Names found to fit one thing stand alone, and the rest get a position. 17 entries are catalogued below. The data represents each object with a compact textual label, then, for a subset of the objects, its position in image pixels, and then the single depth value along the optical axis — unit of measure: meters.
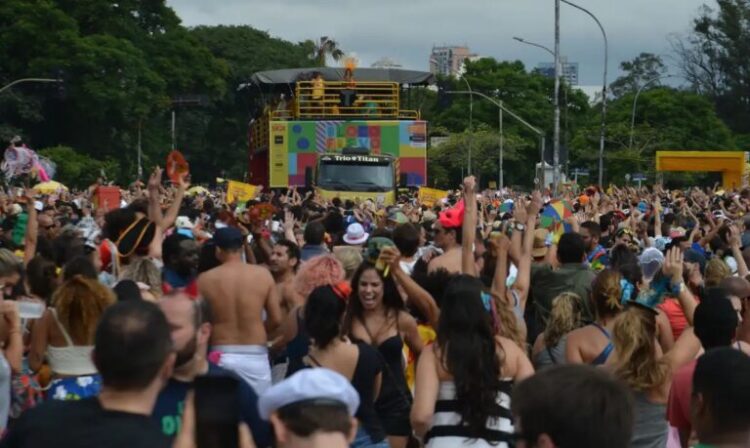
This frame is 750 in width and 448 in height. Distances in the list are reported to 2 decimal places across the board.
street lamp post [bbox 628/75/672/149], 73.30
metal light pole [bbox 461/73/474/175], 77.66
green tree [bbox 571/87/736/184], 76.06
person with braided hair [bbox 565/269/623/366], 7.61
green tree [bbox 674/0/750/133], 93.69
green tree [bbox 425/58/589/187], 96.19
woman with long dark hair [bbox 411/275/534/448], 6.32
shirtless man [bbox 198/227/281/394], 8.69
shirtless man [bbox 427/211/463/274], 9.96
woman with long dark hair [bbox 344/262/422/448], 7.91
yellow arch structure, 48.16
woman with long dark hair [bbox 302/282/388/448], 6.86
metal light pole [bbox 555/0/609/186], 47.76
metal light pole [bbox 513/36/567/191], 39.39
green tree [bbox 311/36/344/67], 114.56
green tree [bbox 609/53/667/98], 112.38
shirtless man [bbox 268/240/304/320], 10.39
